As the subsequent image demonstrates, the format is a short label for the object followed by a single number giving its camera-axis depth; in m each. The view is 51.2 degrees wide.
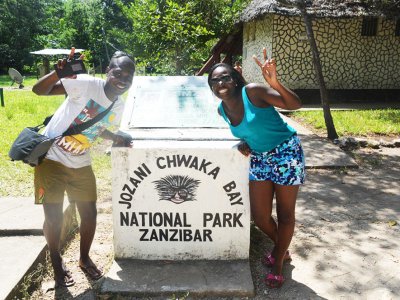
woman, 2.60
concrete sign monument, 3.00
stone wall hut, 12.45
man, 2.72
